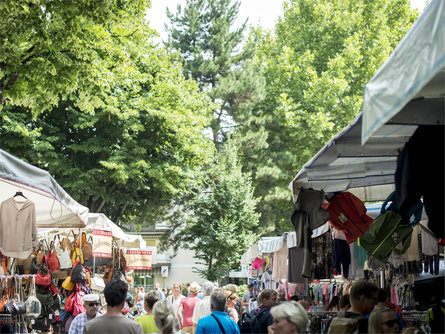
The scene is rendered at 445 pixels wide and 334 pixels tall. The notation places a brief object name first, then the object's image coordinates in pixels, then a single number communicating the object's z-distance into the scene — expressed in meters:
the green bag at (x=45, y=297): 12.34
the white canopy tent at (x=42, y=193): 7.27
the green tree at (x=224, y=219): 36.47
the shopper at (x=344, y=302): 7.78
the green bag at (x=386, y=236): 6.88
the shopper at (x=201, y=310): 11.73
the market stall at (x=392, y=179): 3.75
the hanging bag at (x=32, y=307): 9.84
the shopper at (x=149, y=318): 8.01
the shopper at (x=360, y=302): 5.53
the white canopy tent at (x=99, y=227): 14.89
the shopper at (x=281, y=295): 11.77
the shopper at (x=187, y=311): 13.07
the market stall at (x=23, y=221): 7.54
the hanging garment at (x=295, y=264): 12.99
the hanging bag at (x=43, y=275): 12.46
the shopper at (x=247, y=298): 21.91
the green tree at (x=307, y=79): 35.78
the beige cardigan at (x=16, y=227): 8.48
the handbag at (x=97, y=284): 14.32
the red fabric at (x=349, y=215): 8.26
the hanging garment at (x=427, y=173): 4.54
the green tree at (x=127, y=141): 25.81
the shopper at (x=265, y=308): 8.42
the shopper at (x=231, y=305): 13.12
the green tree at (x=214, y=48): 42.66
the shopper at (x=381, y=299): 5.87
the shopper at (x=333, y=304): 9.62
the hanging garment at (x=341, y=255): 9.73
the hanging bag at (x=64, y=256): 13.95
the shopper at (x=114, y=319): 5.82
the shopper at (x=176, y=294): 15.40
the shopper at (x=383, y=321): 4.99
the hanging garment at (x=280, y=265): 17.38
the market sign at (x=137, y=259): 18.09
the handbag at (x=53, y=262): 13.52
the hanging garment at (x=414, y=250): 8.90
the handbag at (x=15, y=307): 8.93
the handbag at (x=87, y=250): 13.84
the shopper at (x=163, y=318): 6.94
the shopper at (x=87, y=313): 7.67
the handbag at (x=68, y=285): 12.08
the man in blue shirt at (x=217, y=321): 7.69
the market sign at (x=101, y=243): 13.55
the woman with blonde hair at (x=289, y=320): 5.09
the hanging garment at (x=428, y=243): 8.50
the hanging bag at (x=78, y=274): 12.00
